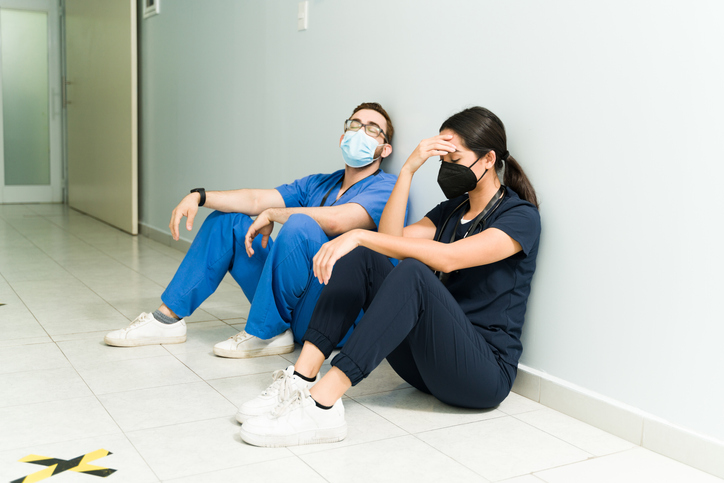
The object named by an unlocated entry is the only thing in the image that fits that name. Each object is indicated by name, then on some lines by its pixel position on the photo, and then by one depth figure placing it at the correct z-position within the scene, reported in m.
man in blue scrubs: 2.24
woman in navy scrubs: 1.63
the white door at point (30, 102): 7.09
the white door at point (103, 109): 5.26
